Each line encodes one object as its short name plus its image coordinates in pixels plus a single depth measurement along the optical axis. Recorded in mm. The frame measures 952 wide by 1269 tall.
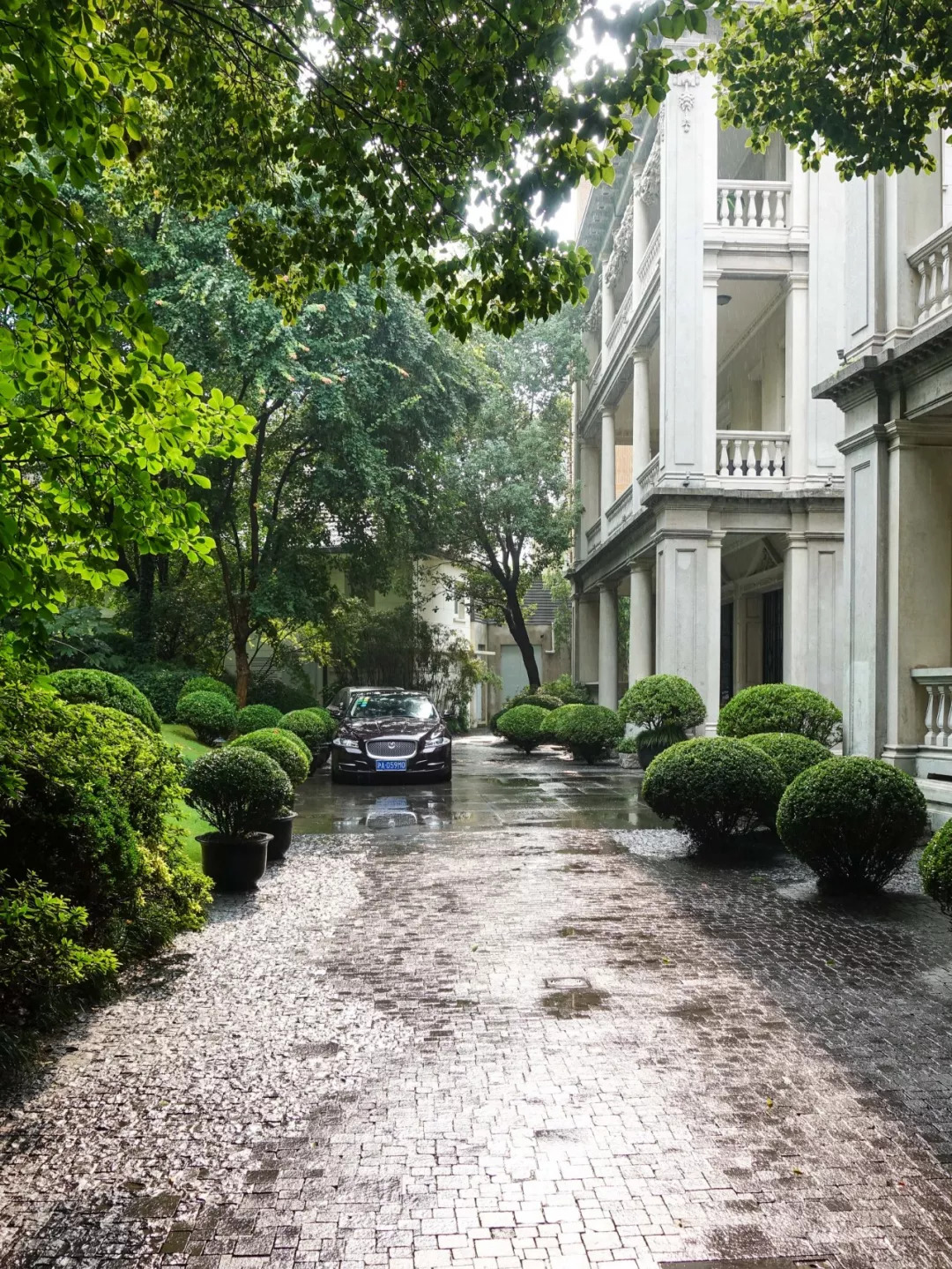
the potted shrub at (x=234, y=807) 8000
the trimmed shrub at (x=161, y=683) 20578
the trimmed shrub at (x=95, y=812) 4891
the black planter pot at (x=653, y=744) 17328
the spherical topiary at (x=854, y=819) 7414
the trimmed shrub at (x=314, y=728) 18922
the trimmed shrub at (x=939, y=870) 5598
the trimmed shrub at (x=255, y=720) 19547
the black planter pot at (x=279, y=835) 9023
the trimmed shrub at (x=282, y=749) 11320
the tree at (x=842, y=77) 6121
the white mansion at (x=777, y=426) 10875
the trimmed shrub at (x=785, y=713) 13117
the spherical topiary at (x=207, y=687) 20438
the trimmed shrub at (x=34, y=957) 4270
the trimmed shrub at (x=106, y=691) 11391
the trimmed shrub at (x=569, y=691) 30016
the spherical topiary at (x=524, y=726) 24438
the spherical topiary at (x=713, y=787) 9109
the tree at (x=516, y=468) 29766
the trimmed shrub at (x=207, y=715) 19156
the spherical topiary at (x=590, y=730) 20891
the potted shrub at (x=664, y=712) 17297
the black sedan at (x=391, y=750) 16250
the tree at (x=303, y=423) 17438
